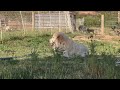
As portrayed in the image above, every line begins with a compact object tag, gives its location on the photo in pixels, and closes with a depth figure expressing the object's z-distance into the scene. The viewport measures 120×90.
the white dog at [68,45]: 8.81
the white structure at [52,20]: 21.08
